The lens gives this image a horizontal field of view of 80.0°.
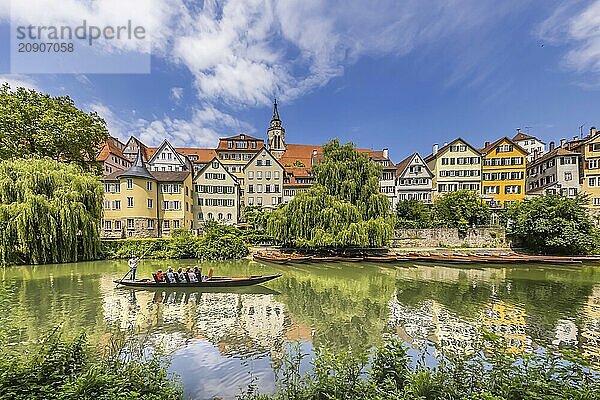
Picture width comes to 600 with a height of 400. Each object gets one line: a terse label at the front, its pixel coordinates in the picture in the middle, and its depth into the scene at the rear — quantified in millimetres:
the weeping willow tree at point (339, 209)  29297
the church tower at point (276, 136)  84056
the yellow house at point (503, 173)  50031
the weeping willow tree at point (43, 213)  23812
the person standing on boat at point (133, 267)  18241
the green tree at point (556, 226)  32088
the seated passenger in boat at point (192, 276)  16823
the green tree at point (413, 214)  39531
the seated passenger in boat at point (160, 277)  16750
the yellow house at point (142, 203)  39094
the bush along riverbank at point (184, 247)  31047
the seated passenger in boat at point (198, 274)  16828
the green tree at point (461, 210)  39781
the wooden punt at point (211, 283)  16578
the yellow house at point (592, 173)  44719
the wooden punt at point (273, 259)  27928
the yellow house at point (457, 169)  50438
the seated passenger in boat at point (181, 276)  16797
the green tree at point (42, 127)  27078
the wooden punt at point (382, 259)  29297
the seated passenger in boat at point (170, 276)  16688
